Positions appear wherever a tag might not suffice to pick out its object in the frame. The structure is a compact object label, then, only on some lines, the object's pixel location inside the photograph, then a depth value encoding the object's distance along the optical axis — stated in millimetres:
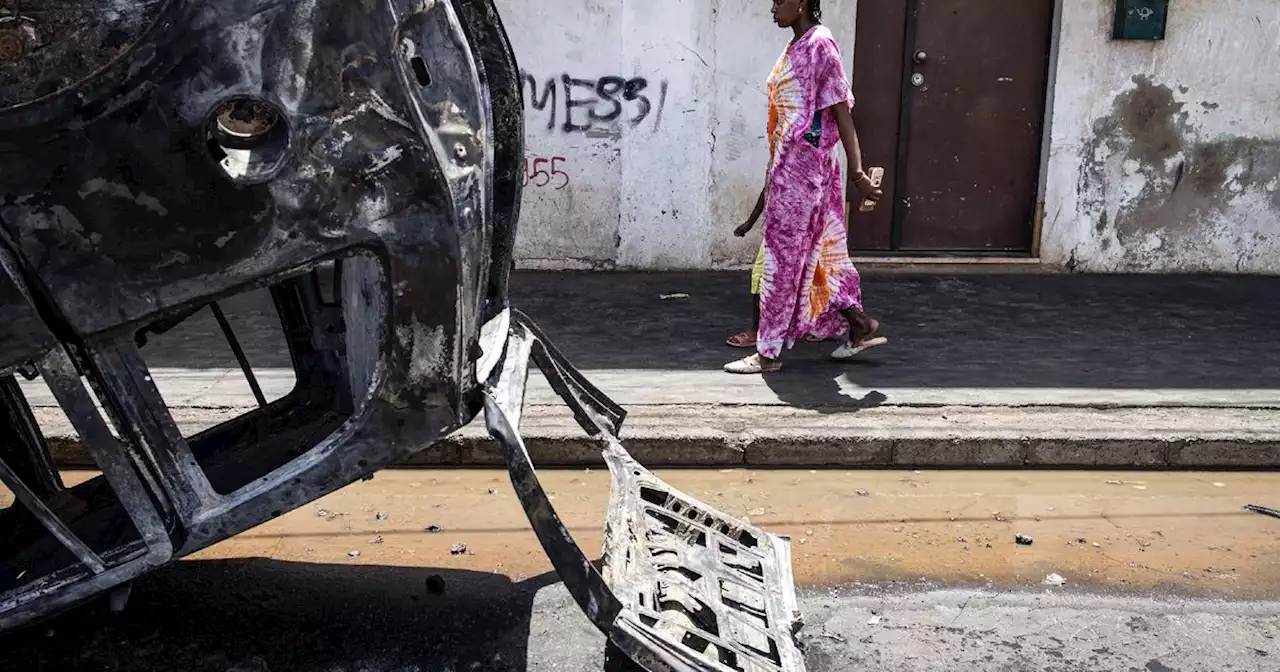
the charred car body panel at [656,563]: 2447
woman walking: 4680
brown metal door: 7598
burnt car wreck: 2172
